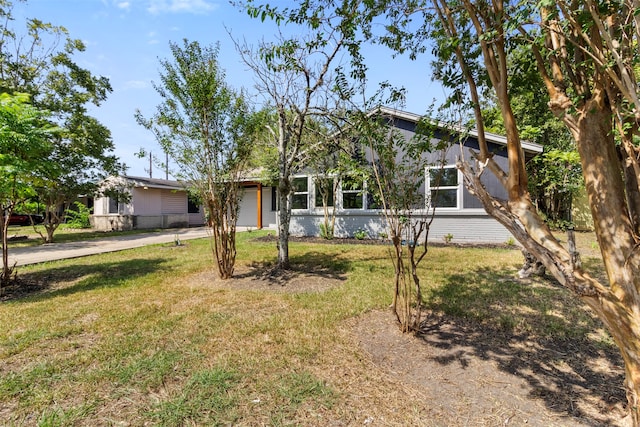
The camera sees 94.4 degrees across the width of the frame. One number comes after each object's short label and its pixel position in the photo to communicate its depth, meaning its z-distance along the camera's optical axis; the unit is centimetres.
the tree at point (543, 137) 293
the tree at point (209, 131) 518
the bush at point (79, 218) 1847
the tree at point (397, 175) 342
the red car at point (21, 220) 2058
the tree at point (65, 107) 1255
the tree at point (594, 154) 180
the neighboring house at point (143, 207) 1766
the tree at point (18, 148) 451
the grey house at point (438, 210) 971
